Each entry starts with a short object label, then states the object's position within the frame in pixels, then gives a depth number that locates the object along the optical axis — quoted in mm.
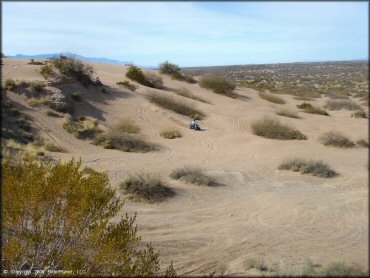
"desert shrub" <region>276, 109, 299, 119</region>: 32375
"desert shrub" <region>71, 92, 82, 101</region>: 27375
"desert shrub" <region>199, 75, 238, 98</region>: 41094
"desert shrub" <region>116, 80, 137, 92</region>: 33331
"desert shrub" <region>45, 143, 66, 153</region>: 19569
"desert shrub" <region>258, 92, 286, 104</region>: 40812
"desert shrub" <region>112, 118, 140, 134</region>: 24594
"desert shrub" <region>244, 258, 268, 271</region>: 8766
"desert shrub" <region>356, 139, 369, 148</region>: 21575
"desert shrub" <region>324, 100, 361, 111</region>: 37062
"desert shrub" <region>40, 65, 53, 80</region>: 28548
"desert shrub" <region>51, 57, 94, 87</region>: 30281
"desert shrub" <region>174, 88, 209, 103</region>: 36719
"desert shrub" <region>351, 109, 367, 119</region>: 31938
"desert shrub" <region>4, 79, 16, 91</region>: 24733
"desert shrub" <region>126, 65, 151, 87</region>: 38000
